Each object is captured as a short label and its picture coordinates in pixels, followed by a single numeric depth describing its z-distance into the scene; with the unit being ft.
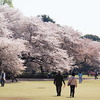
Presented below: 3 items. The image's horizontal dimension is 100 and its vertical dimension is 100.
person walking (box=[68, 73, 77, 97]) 74.08
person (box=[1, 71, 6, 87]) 113.74
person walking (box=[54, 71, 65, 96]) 75.72
